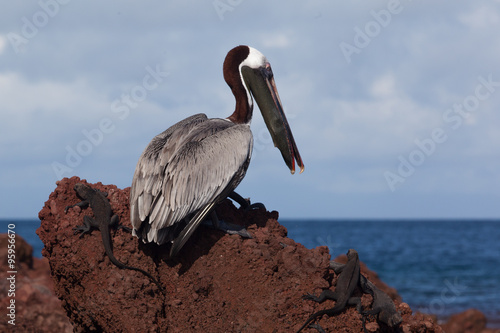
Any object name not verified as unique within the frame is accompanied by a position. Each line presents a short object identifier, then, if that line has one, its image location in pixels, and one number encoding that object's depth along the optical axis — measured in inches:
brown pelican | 480.7
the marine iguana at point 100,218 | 482.3
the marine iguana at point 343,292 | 464.4
